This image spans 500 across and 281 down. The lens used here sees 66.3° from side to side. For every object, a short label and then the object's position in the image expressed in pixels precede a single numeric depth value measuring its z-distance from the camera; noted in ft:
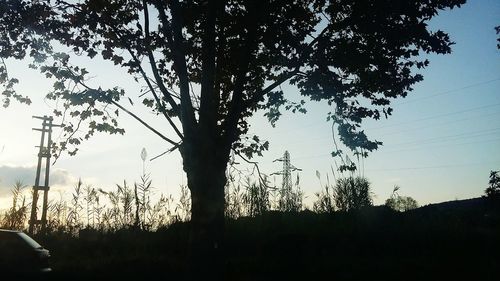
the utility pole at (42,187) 62.49
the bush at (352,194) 46.16
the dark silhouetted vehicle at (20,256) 28.07
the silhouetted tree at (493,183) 118.52
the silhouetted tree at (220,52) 28.32
